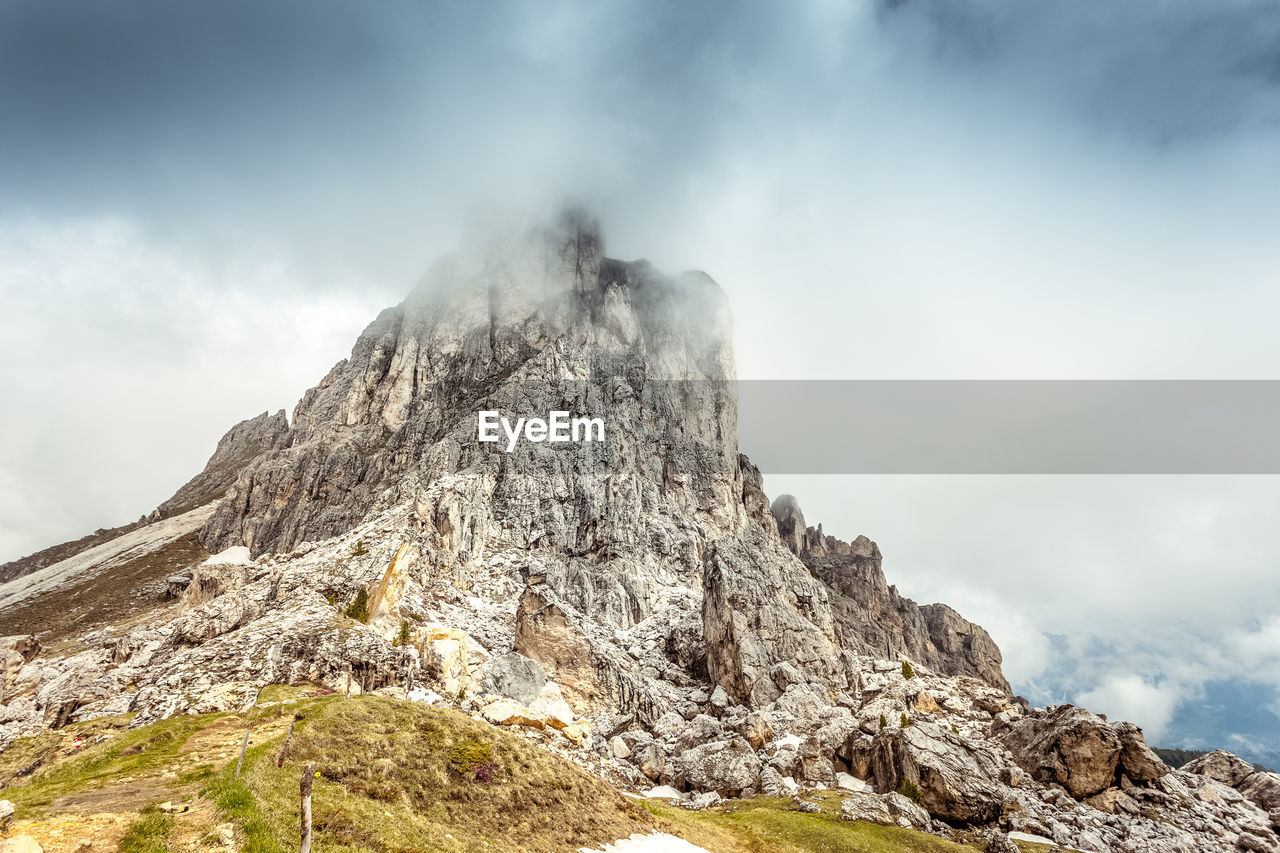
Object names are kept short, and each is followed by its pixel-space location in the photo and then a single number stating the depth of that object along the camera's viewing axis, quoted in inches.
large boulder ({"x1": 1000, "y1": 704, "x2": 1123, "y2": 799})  1889.8
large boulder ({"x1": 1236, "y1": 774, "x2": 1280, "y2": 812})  1877.5
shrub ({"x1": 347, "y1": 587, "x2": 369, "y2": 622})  2408.2
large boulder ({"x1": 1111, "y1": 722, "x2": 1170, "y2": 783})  1866.4
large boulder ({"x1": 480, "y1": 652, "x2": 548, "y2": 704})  2204.7
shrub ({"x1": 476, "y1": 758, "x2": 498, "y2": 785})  1072.8
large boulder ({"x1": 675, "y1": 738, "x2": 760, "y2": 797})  1868.8
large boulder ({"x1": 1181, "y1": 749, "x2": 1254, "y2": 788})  2064.5
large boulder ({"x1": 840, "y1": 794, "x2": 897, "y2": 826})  1563.7
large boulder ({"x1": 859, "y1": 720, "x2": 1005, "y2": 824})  1722.4
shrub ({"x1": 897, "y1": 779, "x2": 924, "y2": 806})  1772.9
